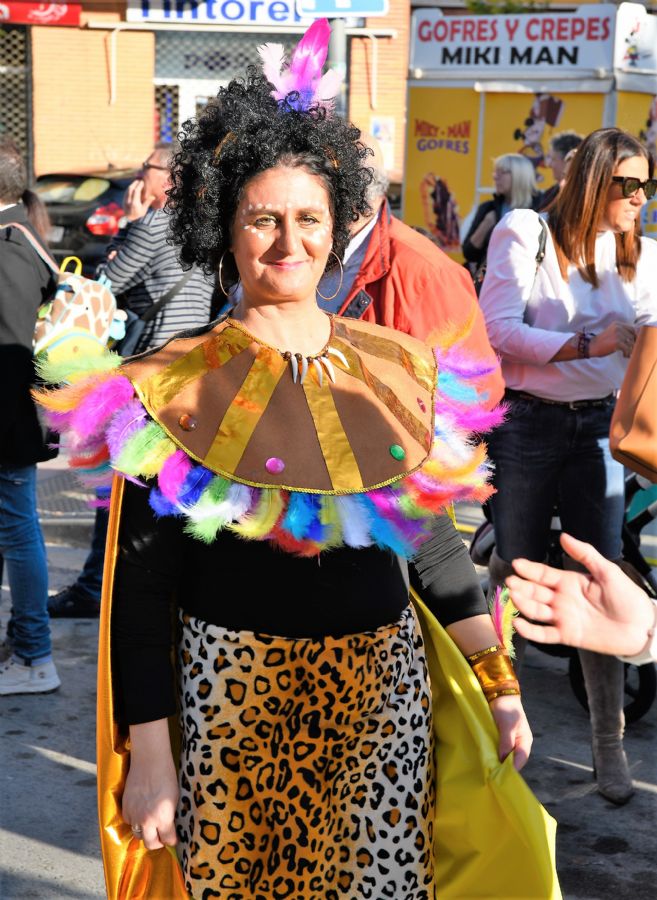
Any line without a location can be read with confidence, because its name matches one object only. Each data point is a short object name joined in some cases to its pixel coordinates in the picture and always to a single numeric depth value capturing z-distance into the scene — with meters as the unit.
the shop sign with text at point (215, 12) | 16.36
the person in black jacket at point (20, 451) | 4.52
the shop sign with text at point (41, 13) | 20.50
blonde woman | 8.52
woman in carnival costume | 2.27
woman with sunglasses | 3.99
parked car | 14.34
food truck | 10.87
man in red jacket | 3.51
